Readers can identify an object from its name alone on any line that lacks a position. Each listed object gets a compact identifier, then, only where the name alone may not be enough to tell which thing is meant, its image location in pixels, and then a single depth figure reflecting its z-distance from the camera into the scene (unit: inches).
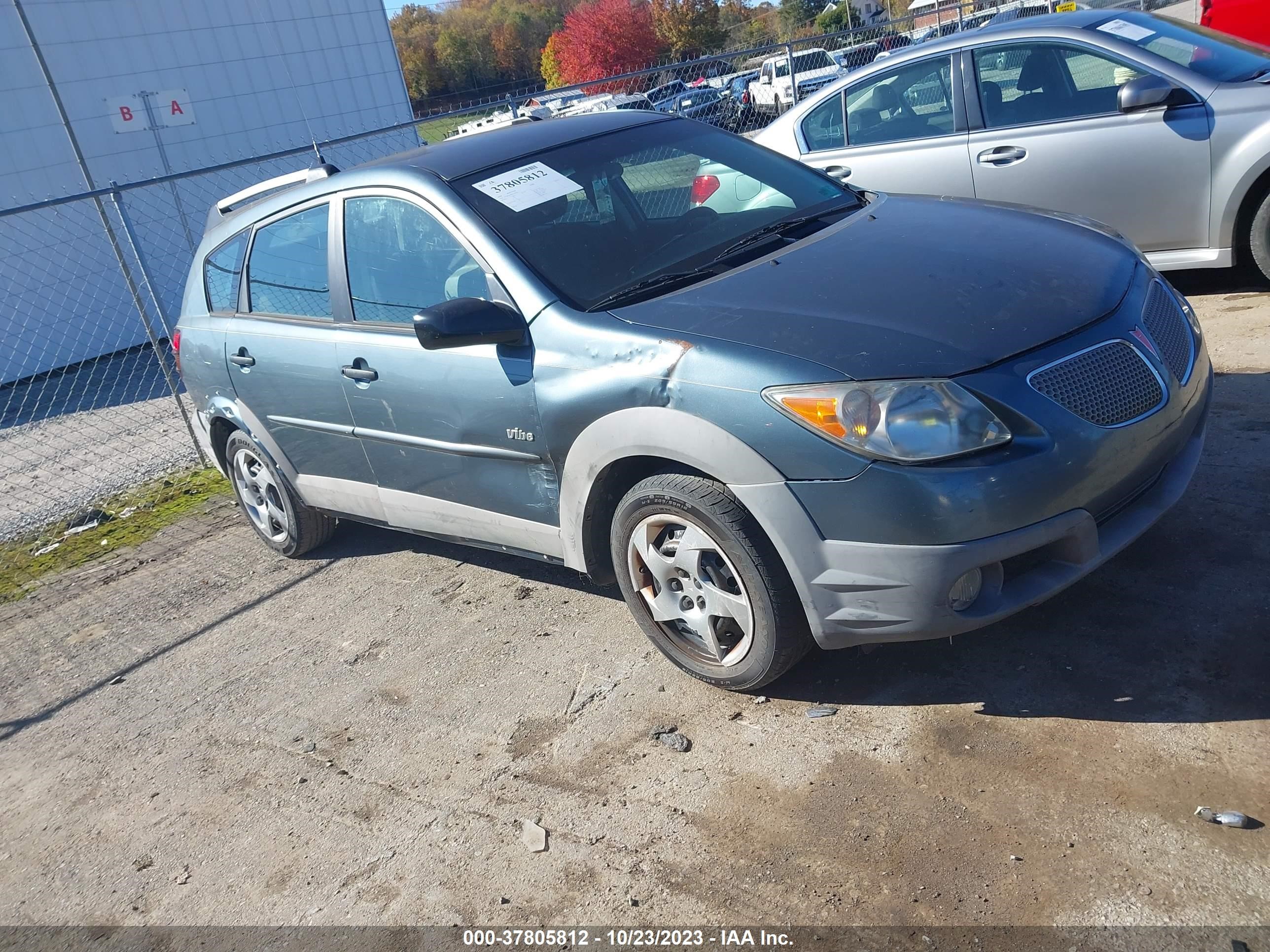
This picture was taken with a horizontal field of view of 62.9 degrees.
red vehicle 340.2
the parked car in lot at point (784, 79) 807.1
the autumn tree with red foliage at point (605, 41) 1854.1
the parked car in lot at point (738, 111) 617.7
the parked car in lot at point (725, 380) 111.8
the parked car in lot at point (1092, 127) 217.0
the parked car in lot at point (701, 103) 761.6
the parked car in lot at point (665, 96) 835.4
